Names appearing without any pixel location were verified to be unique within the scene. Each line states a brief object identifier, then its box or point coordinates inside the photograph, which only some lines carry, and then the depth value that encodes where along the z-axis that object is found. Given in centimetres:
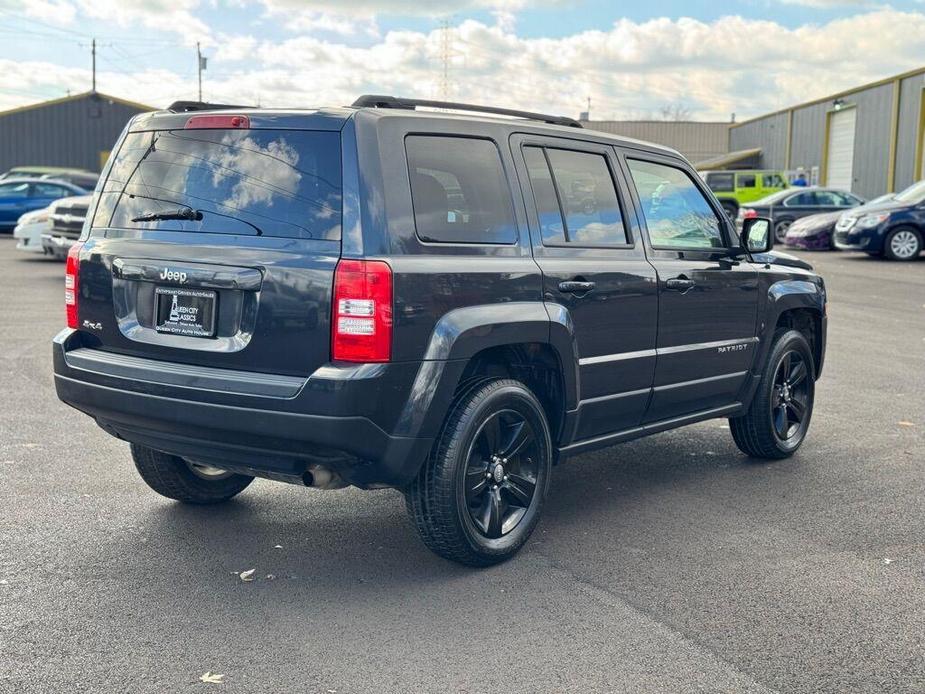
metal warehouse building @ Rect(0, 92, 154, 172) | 5584
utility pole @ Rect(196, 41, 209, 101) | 8175
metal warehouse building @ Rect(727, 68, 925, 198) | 3603
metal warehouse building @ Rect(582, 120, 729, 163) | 7700
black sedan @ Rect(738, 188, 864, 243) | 2844
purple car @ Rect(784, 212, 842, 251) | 2464
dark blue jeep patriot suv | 410
